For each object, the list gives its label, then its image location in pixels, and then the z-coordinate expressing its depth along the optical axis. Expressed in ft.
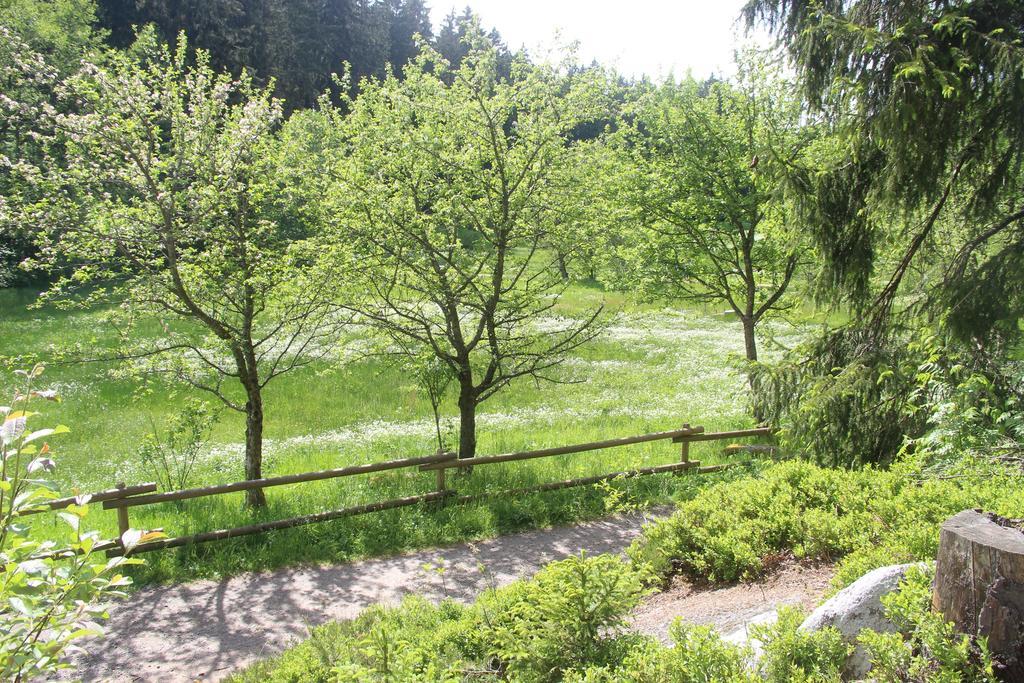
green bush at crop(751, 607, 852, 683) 12.32
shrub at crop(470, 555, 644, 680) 15.17
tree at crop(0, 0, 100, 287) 33.73
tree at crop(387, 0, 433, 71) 231.91
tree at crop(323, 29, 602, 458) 38.86
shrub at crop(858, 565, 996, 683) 11.07
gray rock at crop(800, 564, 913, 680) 13.62
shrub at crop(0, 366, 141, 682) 8.39
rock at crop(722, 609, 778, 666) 13.92
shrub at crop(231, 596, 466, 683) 14.75
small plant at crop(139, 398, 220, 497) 40.86
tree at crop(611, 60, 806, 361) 57.16
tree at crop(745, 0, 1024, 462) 23.67
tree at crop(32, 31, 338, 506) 33.68
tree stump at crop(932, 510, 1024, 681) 11.34
